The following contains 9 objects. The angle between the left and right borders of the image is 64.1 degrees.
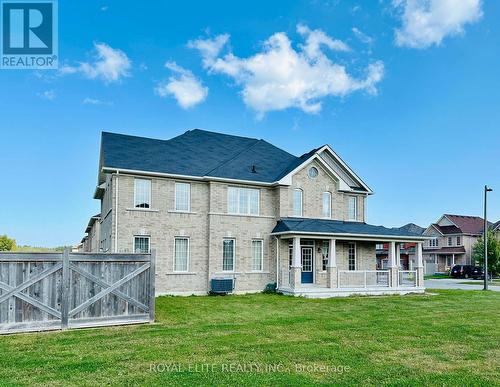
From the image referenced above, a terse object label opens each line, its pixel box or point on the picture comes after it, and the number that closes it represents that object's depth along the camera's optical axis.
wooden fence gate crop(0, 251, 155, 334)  10.12
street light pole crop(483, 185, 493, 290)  25.52
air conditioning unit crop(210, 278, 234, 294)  19.73
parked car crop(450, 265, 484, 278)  41.75
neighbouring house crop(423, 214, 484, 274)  50.78
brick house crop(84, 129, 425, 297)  19.22
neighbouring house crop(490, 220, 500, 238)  51.18
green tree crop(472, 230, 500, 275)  42.75
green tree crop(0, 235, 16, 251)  40.48
